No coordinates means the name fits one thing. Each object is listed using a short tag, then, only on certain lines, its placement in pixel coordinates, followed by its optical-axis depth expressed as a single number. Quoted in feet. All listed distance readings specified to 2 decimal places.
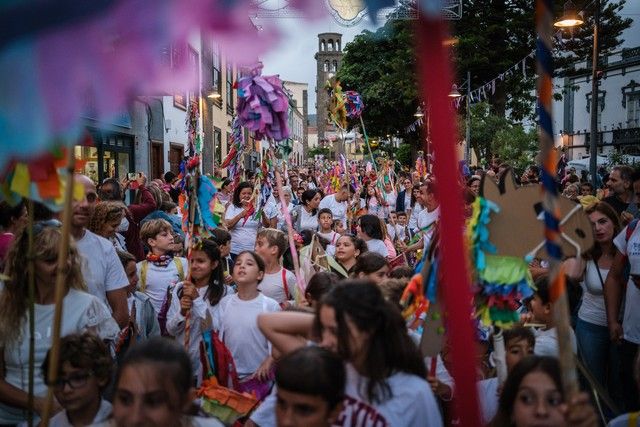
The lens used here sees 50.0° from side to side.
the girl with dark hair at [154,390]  7.27
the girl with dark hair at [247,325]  12.64
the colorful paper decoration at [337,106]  33.32
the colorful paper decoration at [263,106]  15.08
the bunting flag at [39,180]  7.32
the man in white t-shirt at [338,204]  29.63
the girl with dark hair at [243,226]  25.35
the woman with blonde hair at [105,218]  15.43
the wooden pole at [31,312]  7.52
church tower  317.42
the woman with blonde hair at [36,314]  9.33
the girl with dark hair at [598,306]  15.17
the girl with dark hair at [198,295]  13.00
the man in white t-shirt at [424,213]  23.26
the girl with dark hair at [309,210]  31.71
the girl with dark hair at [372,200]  35.66
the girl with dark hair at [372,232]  22.12
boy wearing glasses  8.62
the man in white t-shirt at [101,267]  12.04
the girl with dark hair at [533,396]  7.55
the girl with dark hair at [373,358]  7.27
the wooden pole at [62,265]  6.39
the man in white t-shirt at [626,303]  14.07
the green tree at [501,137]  80.79
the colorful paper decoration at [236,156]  28.63
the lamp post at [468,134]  64.42
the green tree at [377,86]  103.24
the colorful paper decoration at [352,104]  34.17
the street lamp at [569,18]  35.19
